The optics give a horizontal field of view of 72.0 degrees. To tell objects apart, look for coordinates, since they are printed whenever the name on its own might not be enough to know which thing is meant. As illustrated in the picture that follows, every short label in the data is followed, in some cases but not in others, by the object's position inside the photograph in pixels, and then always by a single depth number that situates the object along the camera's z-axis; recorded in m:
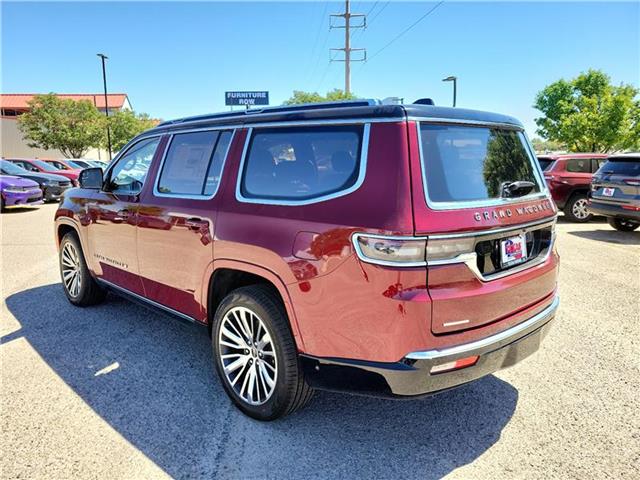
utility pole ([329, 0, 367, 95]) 33.07
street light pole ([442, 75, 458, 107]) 28.57
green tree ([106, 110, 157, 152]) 42.28
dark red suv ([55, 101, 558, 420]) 2.12
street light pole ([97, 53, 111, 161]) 31.88
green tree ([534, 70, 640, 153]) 32.50
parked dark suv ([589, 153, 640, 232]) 8.59
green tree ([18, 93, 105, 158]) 38.06
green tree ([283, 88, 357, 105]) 37.53
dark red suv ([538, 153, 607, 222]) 11.27
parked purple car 12.90
